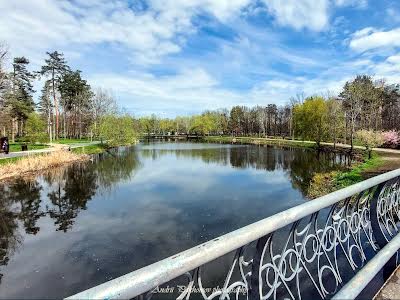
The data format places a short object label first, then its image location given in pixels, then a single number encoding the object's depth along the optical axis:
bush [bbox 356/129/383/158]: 26.85
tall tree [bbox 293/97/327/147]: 47.00
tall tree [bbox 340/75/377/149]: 34.62
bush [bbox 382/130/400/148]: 34.91
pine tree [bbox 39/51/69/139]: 48.66
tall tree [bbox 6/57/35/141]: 39.72
